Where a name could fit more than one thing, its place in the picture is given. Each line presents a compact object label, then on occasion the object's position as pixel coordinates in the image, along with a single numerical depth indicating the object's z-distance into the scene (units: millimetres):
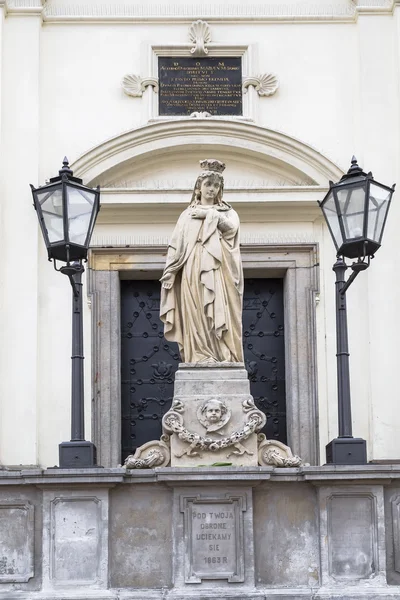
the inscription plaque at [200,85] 15648
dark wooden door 15320
